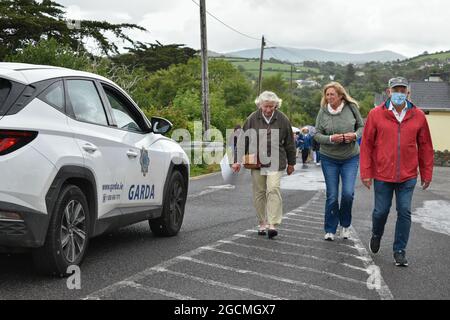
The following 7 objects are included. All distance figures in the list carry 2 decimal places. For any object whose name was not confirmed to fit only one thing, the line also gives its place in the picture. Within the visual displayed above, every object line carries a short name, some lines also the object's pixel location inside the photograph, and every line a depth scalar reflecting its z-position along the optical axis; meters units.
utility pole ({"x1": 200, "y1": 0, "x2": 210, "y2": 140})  28.28
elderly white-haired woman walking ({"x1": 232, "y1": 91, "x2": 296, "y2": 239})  8.33
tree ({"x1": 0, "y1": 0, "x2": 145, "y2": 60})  30.38
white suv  5.05
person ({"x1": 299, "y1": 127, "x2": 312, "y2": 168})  30.06
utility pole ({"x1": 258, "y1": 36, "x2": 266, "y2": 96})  57.94
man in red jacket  6.82
